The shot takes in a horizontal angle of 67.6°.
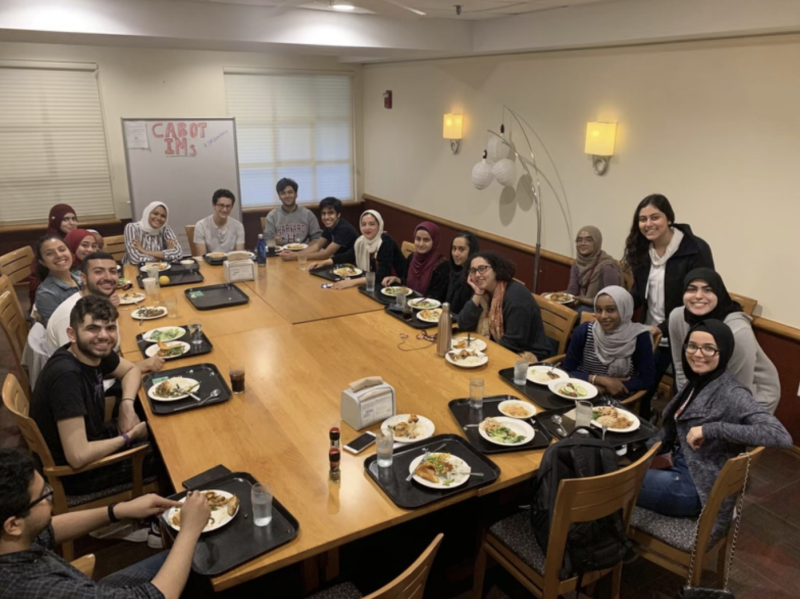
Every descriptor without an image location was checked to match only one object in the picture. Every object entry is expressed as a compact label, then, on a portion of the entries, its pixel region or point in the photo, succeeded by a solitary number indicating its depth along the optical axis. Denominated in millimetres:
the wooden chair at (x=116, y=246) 5500
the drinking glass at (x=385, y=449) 2139
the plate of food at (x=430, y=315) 3600
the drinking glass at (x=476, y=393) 2553
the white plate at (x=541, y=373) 2838
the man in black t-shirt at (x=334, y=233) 5312
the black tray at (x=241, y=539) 1721
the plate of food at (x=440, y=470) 2062
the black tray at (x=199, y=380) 2541
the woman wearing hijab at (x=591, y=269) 4309
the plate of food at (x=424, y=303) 3843
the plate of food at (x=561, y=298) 4328
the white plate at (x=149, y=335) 3271
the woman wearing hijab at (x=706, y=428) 2250
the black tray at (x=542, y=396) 2645
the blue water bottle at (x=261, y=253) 4934
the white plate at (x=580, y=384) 2715
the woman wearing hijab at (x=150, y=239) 5000
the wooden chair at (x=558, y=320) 3633
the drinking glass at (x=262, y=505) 1865
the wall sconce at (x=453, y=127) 6090
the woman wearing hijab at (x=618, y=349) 3082
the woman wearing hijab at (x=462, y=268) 4031
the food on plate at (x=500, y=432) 2348
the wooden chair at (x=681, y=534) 2061
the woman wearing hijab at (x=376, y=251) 4719
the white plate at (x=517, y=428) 2354
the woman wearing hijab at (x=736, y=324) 2781
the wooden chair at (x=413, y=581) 1503
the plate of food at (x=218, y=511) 1859
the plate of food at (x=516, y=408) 2535
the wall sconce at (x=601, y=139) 4500
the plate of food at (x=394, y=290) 4069
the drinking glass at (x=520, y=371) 2811
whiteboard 6449
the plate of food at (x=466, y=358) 3023
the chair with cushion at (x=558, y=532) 1898
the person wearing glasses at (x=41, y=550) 1497
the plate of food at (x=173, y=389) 2605
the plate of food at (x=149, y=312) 3652
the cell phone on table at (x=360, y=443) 2266
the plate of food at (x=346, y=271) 4645
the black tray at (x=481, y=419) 2305
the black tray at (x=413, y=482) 2004
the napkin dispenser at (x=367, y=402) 2392
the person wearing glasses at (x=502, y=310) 3373
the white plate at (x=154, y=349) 3088
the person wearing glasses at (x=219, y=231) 5285
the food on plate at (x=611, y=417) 2438
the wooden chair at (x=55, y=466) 2344
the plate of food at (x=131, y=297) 3902
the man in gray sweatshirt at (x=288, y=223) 5840
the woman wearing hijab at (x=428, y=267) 4375
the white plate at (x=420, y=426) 2338
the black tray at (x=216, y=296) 3901
